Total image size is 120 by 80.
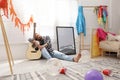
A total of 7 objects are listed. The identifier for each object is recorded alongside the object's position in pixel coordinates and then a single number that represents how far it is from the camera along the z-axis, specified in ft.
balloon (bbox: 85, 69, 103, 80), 3.01
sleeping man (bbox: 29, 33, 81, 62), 6.80
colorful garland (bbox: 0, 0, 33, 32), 6.33
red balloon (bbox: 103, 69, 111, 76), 4.39
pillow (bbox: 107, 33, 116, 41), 7.23
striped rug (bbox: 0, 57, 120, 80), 4.22
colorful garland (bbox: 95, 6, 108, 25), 8.48
